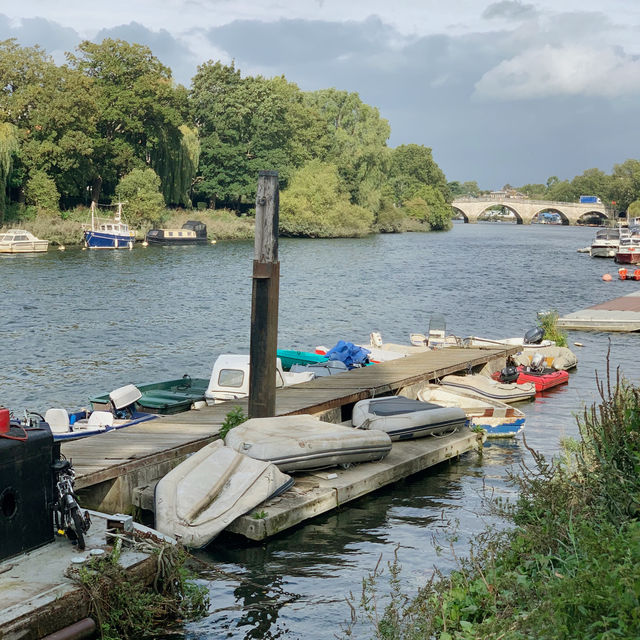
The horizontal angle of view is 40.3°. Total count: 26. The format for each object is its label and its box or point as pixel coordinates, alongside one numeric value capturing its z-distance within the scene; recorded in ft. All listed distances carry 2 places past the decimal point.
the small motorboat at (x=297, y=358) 70.13
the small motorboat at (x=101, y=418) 46.91
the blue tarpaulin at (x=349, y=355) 70.49
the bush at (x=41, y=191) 230.27
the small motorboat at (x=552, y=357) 78.12
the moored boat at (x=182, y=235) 243.81
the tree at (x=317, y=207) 297.74
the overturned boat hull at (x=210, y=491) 33.99
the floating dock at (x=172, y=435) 36.83
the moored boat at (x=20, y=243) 201.87
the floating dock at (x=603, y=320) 106.22
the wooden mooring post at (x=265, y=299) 42.16
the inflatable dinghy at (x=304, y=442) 38.75
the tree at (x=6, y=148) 213.46
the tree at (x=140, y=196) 254.06
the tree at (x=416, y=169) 471.62
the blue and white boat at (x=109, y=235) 222.89
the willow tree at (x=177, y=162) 270.87
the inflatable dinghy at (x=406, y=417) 47.57
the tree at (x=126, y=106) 251.39
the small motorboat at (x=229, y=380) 54.03
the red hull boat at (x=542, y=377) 71.61
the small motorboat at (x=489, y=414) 55.62
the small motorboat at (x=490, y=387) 61.46
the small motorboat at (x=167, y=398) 53.83
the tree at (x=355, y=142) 331.98
